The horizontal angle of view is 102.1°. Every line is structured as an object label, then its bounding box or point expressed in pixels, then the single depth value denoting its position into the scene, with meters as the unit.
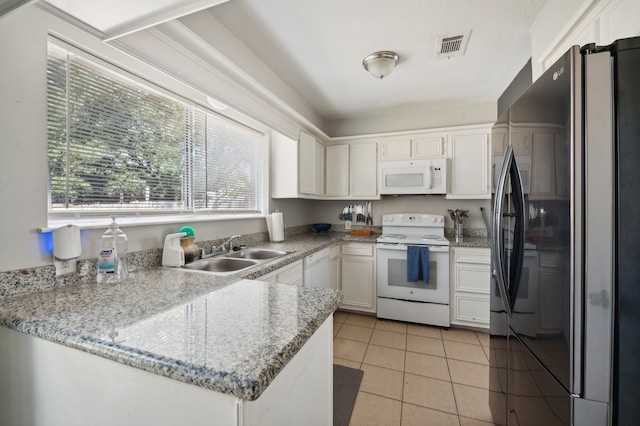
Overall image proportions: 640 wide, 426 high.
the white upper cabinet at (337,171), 3.51
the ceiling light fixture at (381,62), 2.13
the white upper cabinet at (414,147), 3.10
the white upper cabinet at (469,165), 2.94
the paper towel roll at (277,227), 2.64
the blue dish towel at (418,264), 2.72
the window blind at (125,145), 1.22
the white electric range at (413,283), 2.74
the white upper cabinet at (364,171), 3.36
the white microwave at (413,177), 3.02
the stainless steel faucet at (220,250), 1.92
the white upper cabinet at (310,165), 2.89
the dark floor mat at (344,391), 1.58
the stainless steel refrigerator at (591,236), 0.76
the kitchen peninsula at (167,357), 0.54
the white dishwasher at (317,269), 2.33
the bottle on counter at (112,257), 1.20
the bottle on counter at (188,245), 1.71
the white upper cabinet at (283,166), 2.79
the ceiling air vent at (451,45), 1.94
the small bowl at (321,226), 3.53
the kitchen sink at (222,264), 1.84
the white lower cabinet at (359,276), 3.06
